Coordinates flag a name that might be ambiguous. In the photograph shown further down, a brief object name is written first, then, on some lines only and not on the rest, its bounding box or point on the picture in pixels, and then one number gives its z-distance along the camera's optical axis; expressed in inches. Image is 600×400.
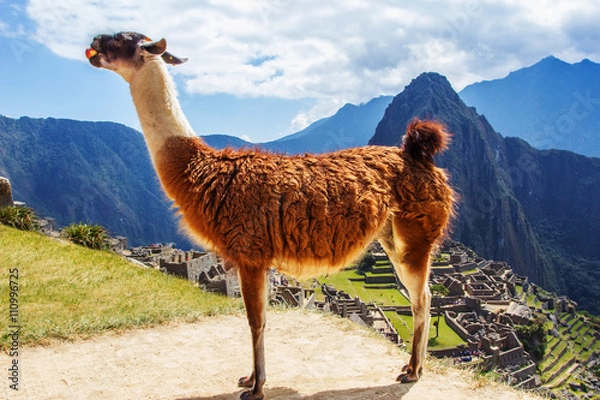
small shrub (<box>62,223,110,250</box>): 567.5
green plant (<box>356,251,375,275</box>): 2159.1
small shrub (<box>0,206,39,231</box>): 539.8
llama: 134.9
